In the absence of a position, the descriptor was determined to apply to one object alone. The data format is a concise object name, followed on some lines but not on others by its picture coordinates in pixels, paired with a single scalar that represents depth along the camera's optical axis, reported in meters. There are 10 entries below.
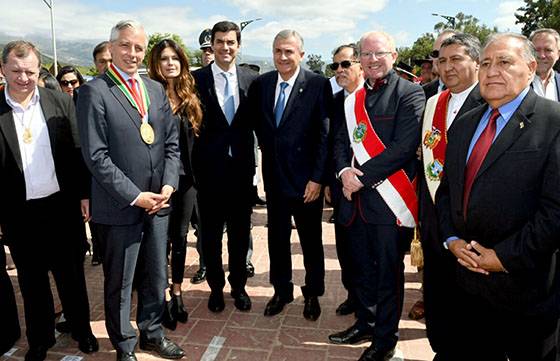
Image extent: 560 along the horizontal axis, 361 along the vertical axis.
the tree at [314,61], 101.84
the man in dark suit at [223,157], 3.74
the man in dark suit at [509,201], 1.96
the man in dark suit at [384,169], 3.01
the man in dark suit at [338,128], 3.64
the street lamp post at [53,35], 27.48
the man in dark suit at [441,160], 2.67
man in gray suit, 2.88
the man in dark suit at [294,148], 3.60
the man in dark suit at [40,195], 3.02
